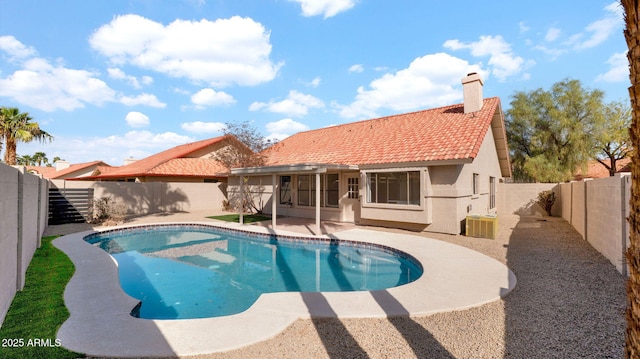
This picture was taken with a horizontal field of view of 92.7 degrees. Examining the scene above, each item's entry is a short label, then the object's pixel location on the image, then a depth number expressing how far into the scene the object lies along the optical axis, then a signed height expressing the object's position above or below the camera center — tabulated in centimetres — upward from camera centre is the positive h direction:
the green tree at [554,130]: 2709 +508
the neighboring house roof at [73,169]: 3919 +191
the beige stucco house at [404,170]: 1312 +63
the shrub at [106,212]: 1702 -166
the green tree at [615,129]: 2694 +490
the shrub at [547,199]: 1977 -96
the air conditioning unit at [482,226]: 1202 -169
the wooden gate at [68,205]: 1642 -122
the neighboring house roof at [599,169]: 3164 +171
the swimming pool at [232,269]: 703 -266
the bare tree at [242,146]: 2103 +258
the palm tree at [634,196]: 197 -8
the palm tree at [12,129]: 1678 +301
